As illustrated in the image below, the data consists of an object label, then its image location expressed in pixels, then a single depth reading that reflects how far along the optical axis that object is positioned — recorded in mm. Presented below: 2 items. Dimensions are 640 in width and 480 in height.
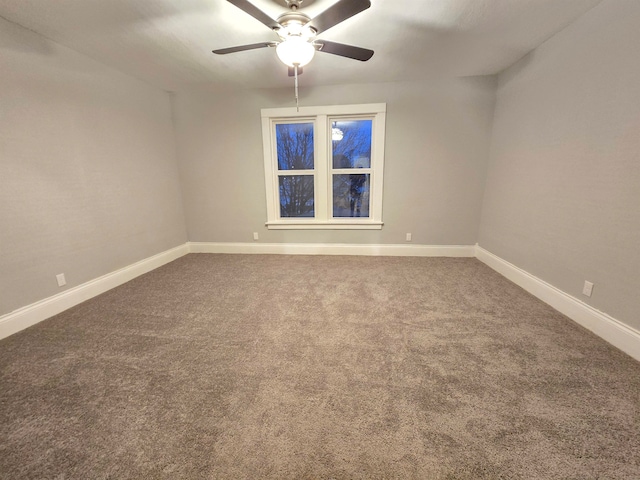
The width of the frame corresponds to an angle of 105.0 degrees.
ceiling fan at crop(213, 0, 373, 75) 1515
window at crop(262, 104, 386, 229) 3574
